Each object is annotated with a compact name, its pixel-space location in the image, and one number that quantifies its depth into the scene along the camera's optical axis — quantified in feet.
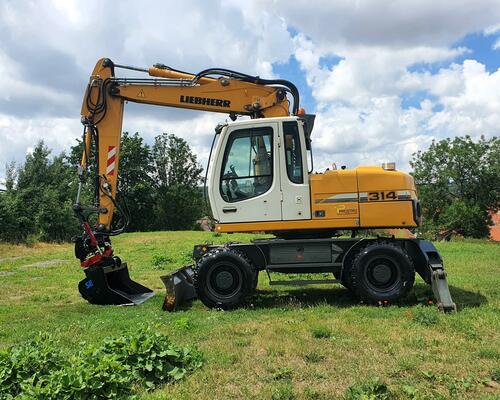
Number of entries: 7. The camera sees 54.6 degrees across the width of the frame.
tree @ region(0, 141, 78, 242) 88.69
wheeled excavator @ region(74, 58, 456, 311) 25.99
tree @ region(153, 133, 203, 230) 194.39
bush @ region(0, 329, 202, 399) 12.87
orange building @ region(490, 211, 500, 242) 181.94
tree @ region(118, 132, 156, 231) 185.68
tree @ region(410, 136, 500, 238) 173.15
